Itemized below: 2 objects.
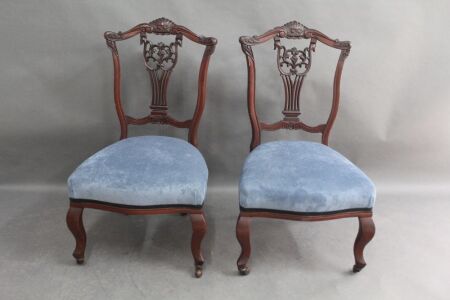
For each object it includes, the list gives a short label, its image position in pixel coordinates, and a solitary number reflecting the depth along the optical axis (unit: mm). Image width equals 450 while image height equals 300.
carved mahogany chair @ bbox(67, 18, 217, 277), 1704
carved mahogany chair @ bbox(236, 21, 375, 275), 1694
